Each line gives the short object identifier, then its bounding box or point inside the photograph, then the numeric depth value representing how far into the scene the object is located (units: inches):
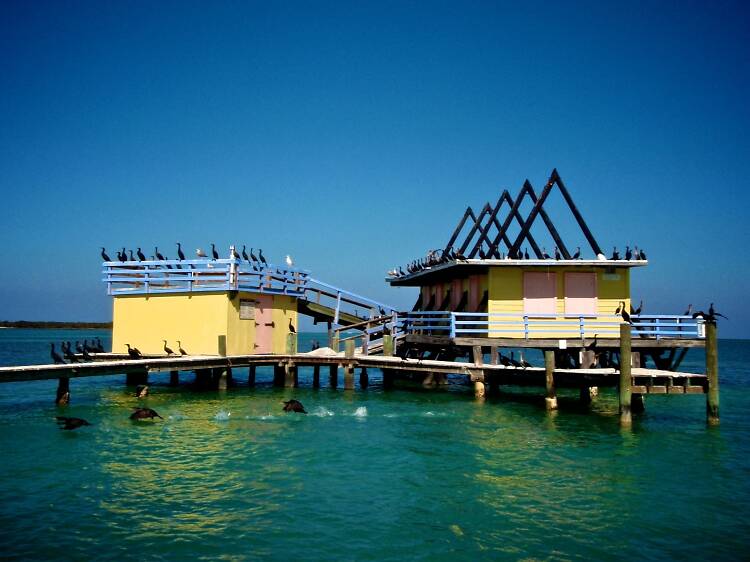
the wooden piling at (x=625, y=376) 793.6
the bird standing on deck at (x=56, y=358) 956.0
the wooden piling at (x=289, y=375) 1159.6
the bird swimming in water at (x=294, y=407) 876.6
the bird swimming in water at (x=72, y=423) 744.3
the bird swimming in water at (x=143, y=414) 804.6
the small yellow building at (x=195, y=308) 1106.7
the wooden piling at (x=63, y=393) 909.2
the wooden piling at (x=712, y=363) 795.4
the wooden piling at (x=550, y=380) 901.2
